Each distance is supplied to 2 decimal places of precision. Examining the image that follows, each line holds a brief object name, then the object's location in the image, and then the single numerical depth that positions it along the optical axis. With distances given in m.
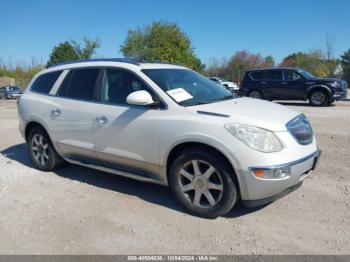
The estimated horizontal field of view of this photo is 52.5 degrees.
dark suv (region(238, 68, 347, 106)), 15.57
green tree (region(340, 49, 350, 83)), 53.31
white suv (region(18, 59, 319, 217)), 3.59
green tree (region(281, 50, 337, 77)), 55.47
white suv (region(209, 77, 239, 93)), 32.77
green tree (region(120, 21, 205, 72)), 46.41
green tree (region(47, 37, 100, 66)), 47.50
